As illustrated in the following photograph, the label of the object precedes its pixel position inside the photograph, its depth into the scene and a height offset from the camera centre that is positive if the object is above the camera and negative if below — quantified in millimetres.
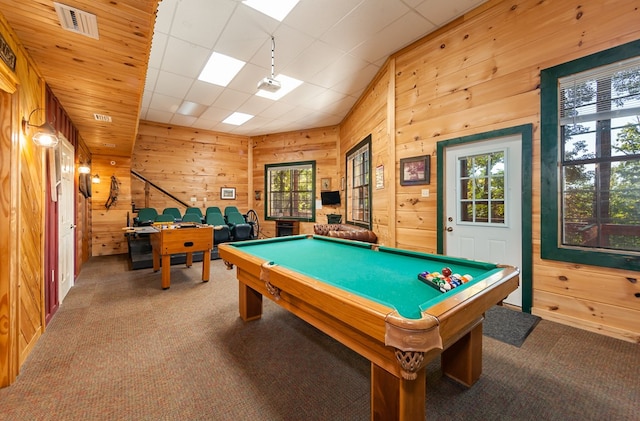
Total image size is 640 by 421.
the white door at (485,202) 2861 +90
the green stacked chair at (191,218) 6356 -189
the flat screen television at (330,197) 6812 +329
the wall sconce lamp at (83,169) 4551 +745
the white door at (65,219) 3195 -110
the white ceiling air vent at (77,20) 1591 +1220
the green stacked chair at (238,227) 6082 -401
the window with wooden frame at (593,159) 2217 +448
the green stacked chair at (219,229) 5732 -407
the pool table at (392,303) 979 -430
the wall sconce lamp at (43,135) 2164 +632
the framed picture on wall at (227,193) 7875 +519
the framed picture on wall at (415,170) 3514 +543
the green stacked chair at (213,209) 7262 +31
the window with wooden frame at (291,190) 7602 +586
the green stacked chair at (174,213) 6613 -67
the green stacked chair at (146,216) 6076 -137
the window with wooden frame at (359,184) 5066 +554
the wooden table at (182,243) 3654 -471
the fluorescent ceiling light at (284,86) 4484 +2254
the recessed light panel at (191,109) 5633 +2284
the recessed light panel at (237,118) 6312 +2288
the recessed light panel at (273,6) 2779 +2204
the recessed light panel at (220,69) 3906 +2246
